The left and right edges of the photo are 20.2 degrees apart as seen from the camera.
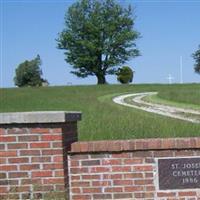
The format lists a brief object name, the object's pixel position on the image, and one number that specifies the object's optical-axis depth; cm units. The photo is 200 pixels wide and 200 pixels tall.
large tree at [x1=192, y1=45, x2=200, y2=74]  9205
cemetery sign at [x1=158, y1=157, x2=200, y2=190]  623
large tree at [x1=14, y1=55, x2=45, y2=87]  9794
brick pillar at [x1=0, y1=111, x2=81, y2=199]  613
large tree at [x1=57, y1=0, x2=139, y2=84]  8138
